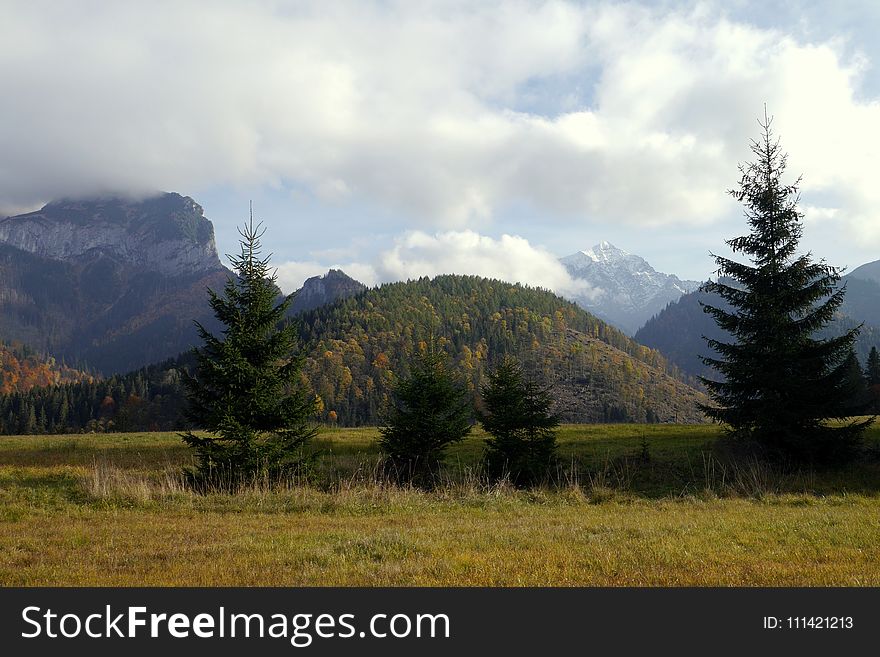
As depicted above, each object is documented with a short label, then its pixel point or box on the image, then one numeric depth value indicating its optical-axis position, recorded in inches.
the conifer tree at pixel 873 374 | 2573.6
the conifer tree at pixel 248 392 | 637.9
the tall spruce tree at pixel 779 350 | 740.6
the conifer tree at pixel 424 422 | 804.0
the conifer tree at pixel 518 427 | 793.6
